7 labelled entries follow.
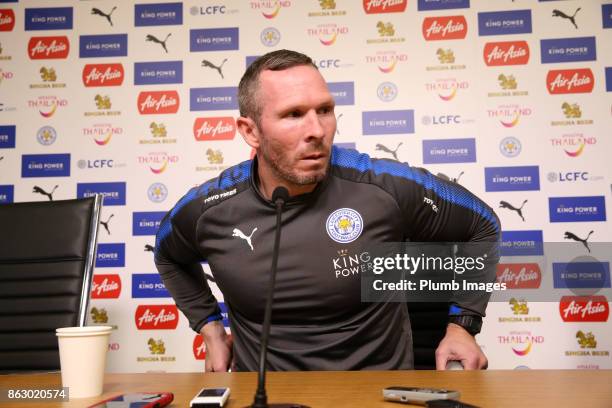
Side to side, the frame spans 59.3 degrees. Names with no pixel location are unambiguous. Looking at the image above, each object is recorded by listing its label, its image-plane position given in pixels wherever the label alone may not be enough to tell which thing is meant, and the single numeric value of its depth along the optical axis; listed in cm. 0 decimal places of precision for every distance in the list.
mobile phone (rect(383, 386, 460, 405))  77
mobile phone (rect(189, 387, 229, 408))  77
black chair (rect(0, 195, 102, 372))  168
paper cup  90
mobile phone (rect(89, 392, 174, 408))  77
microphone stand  67
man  143
